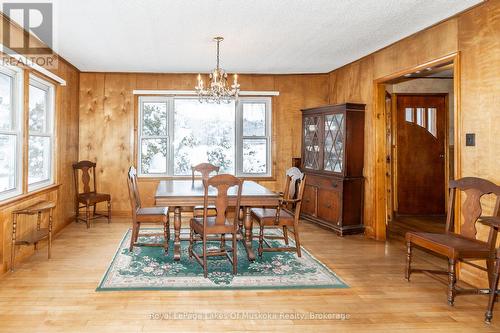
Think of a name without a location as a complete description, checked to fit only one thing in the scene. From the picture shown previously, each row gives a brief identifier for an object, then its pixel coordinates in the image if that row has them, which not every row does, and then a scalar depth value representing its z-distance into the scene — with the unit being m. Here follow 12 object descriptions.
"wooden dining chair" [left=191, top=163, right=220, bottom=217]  5.47
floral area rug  3.35
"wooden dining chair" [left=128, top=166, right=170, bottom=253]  4.15
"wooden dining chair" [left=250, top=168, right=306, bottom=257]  4.11
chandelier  4.38
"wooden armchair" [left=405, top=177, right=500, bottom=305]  2.92
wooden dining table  3.80
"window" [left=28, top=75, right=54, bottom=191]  4.66
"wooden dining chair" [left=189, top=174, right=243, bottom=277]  3.45
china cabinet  5.33
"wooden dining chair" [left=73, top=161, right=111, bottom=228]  5.69
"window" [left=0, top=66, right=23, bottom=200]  3.89
